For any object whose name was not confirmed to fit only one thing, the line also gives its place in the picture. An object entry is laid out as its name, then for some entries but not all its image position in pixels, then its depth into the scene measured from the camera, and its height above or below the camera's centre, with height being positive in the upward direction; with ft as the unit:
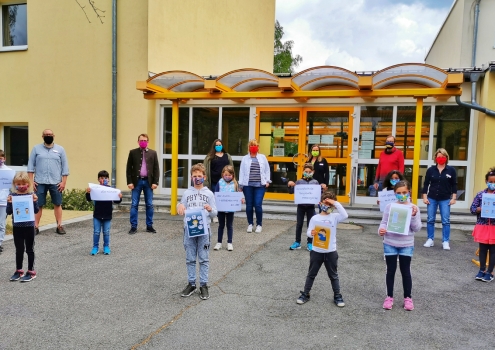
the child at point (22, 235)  16.74 -3.80
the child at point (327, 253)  14.25 -3.64
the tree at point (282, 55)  111.65 +29.61
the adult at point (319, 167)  23.63 -0.82
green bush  35.58 -5.01
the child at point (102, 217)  20.68 -3.64
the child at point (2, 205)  20.84 -3.15
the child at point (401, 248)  14.07 -3.37
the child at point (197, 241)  15.07 -3.52
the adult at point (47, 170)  24.39 -1.43
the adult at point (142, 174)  25.44 -1.62
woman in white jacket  25.25 -1.60
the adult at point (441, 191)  22.54 -2.05
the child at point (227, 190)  21.35 -2.12
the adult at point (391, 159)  25.46 -0.24
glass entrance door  33.86 +1.12
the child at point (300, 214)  22.14 -3.48
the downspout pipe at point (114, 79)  36.17 +6.46
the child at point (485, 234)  17.48 -3.45
